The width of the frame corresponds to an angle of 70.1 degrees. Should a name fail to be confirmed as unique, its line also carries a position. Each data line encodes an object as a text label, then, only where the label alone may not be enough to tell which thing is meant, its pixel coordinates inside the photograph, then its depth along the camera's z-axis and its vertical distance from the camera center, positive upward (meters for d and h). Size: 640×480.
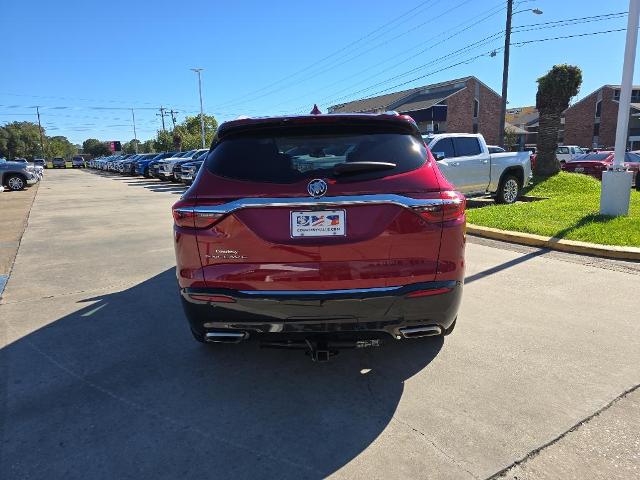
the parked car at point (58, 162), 79.39 -0.83
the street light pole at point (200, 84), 52.00 +7.94
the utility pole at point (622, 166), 7.98 -0.42
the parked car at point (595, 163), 19.30 -0.83
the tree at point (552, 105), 14.50 +1.28
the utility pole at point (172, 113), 96.19 +8.51
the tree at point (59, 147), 135.79 +3.32
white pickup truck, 11.02 -0.49
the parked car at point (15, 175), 22.58 -0.79
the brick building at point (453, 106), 49.19 +4.73
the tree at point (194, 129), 79.06 +4.77
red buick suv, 2.70 -0.57
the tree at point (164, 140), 86.69 +2.76
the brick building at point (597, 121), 59.34 +3.01
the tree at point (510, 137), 62.88 +1.19
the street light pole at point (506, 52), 25.07 +5.07
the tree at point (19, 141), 116.12 +4.48
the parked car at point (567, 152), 35.50 -0.66
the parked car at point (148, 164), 33.25 -0.61
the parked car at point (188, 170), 22.22 -0.78
